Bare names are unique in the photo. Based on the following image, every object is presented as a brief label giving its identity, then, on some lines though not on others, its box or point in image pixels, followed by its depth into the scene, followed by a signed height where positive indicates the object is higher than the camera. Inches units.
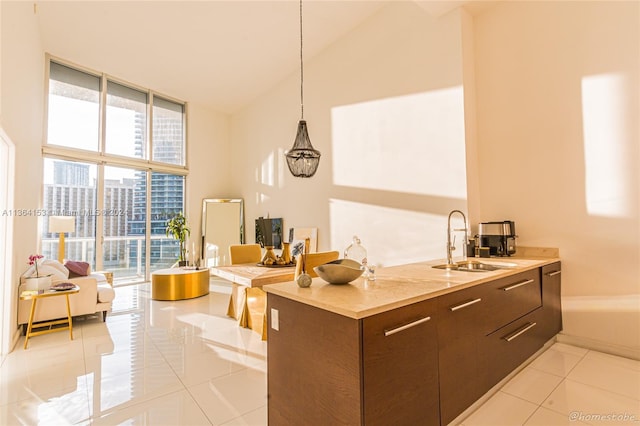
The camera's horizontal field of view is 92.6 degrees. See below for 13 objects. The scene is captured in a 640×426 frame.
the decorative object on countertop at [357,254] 77.1 -8.5
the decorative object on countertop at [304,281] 66.1 -12.7
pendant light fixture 128.0 +28.0
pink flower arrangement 135.4 -14.9
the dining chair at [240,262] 150.8 -21.9
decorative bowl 67.8 -11.4
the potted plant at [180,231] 264.5 -6.2
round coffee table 193.9 -39.1
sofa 133.8 -34.4
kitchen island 49.6 -24.2
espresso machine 122.2 -7.2
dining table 120.3 -23.5
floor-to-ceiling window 211.6 +44.4
